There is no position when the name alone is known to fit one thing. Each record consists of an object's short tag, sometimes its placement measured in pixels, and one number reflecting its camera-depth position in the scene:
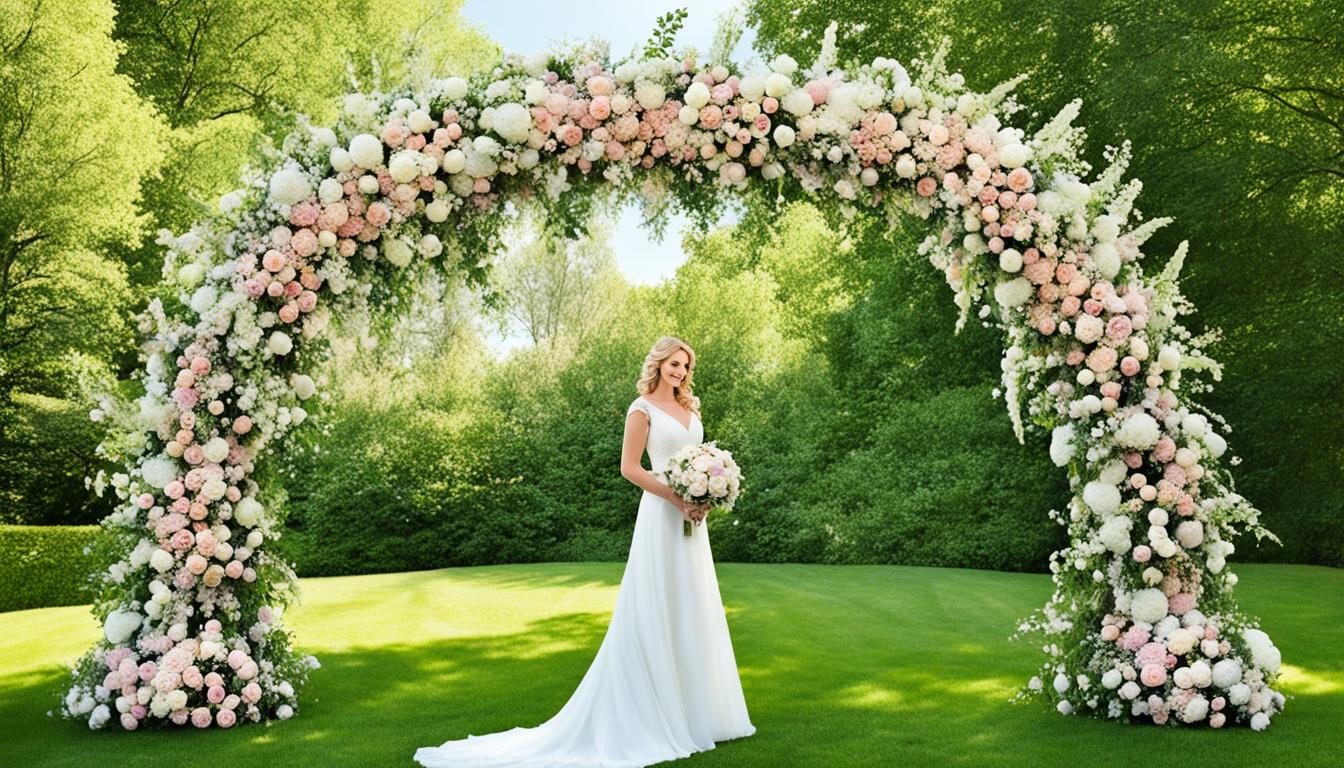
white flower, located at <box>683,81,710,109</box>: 6.76
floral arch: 6.57
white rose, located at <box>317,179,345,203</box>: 6.71
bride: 6.00
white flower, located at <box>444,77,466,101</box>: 6.79
